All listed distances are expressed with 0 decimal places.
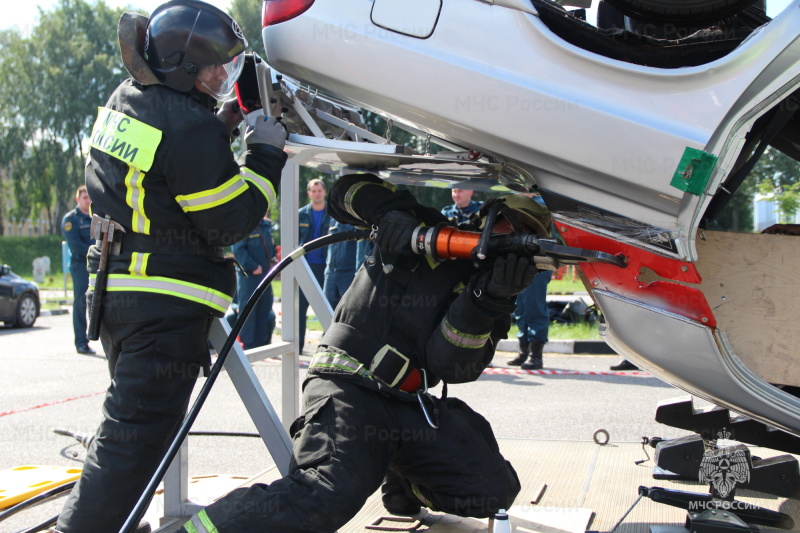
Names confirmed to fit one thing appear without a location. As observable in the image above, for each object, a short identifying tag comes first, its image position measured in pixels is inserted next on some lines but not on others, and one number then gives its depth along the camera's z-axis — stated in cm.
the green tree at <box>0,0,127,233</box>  3741
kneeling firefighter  203
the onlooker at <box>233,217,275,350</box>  686
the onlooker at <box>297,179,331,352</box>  737
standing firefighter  212
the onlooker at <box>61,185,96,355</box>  756
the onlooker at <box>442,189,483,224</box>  612
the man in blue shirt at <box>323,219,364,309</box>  695
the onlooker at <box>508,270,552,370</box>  641
